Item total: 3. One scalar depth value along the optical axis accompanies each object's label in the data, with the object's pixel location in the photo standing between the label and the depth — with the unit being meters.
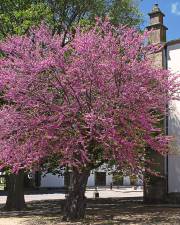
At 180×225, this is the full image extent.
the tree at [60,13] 23.70
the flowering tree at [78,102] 17.12
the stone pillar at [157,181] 27.50
